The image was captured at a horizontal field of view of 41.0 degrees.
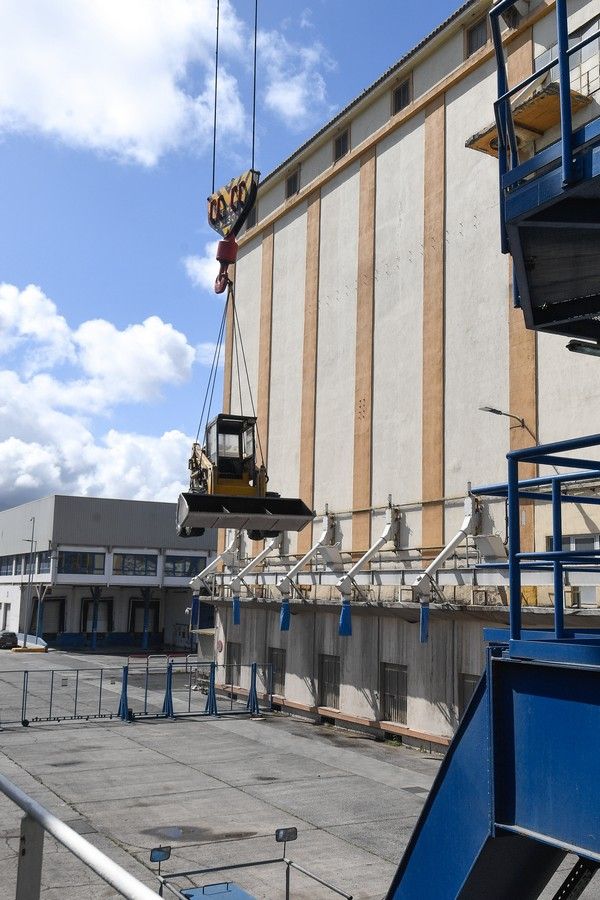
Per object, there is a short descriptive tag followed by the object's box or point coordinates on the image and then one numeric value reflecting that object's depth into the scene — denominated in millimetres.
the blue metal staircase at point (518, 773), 3998
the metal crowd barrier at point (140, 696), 25906
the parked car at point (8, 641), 58800
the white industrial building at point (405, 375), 20500
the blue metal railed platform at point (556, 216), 5090
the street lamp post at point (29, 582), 60559
